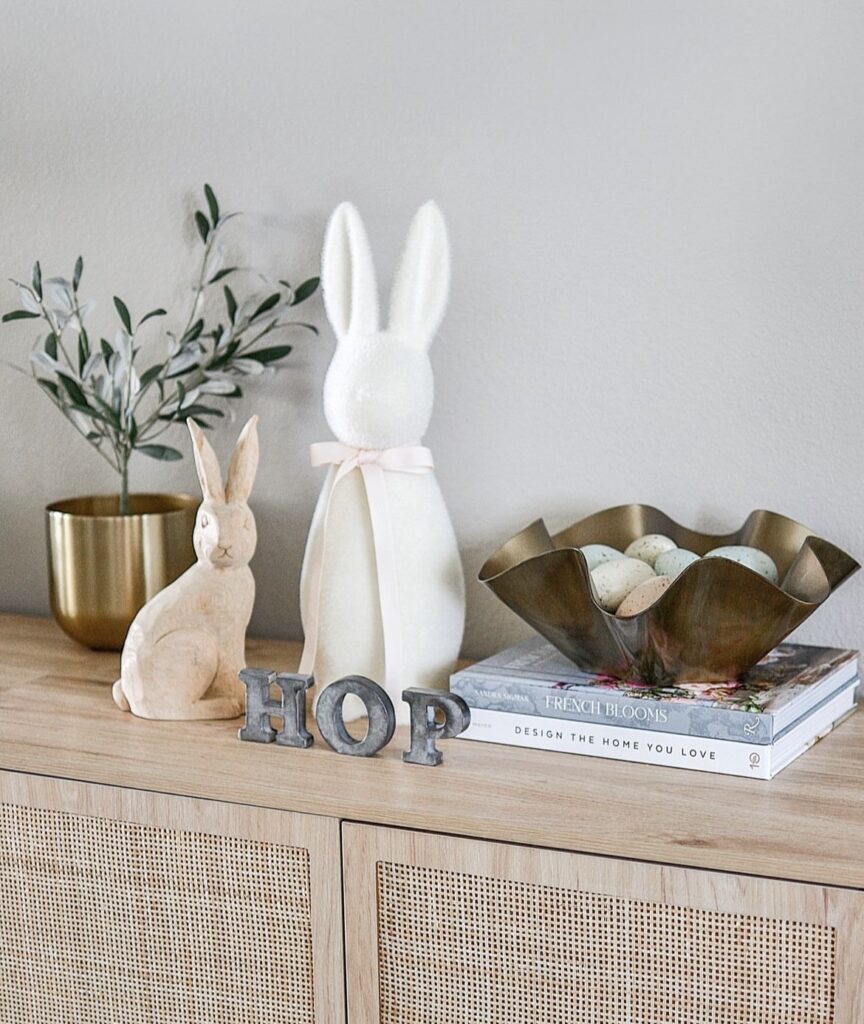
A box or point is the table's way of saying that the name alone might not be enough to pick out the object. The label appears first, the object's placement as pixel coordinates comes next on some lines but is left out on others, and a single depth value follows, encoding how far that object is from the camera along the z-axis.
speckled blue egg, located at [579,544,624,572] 1.19
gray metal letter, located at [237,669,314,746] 1.11
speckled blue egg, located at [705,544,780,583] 1.14
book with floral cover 1.03
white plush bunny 1.20
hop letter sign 1.06
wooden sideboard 0.91
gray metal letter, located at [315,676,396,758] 1.07
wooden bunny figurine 1.19
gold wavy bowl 1.04
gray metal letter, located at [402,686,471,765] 1.06
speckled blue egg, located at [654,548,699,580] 1.16
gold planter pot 1.39
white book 1.02
